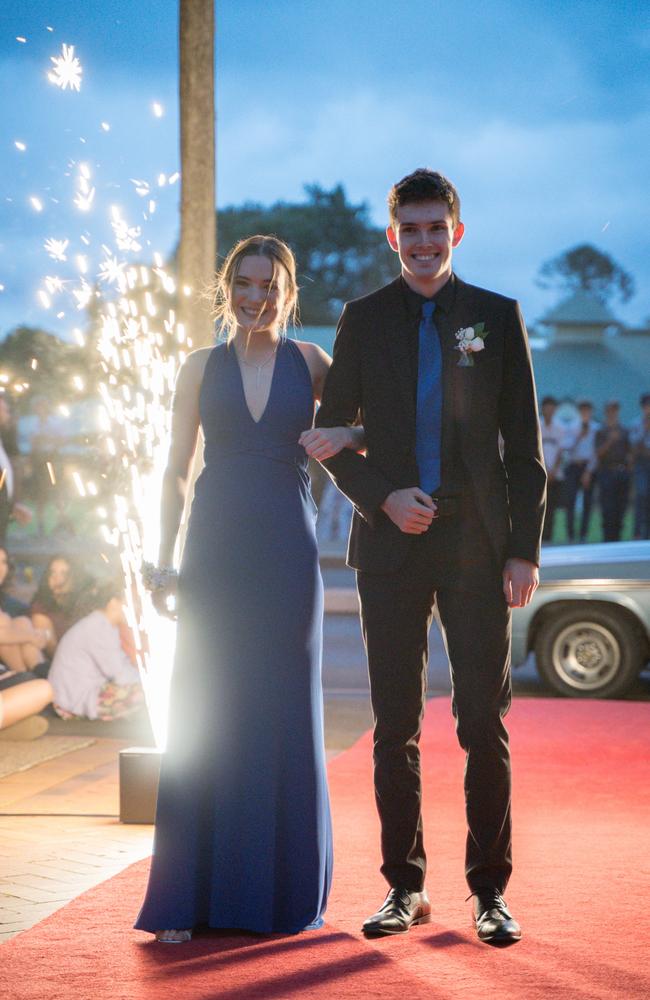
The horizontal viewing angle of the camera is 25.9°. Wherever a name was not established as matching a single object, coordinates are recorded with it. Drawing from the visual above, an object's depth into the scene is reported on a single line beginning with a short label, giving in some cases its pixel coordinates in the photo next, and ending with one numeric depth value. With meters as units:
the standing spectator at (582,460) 21.00
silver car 10.04
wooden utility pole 8.15
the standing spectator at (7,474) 10.02
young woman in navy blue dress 4.43
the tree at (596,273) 116.19
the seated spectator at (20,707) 8.49
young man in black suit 4.32
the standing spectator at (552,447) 20.86
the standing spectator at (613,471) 20.59
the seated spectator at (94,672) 9.36
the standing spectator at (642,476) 20.43
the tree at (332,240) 68.12
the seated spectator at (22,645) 9.80
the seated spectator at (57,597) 10.39
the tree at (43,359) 34.41
